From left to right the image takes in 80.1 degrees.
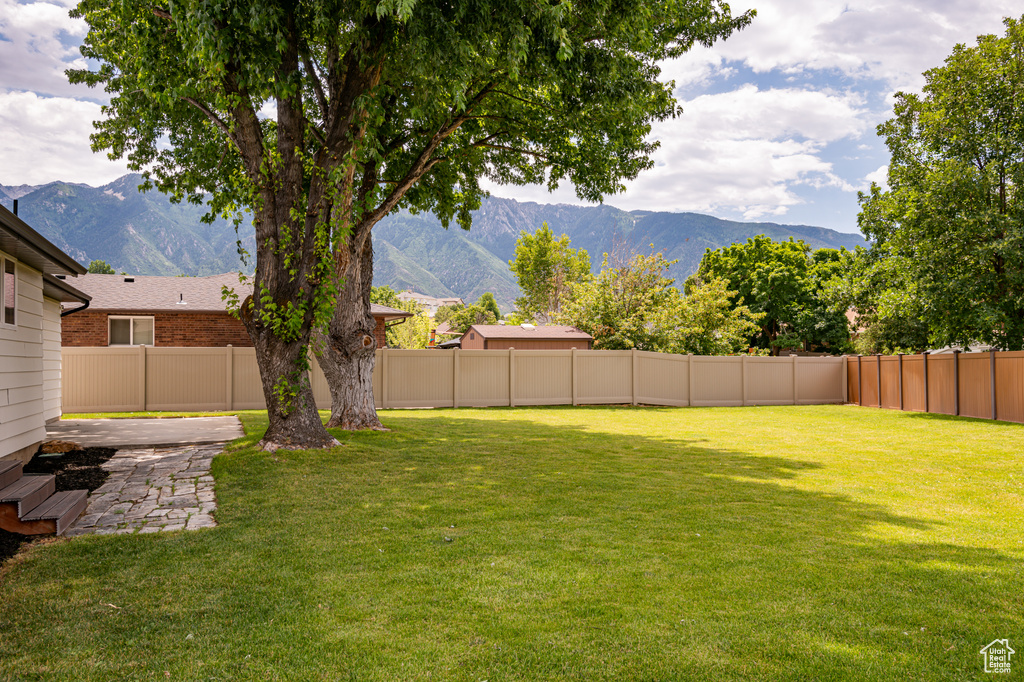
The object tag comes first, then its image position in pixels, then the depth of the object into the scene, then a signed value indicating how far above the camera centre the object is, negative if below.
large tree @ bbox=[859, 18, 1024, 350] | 16.36 +4.17
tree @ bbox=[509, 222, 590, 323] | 59.06 +7.97
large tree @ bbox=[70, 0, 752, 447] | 7.43 +3.84
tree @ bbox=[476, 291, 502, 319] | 101.70 +7.89
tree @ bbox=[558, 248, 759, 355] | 24.88 +1.52
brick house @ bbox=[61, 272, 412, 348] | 20.75 +1.14
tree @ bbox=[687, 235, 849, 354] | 40.75 +3.94
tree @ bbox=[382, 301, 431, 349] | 48.44 +1.60
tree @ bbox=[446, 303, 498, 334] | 76.36 +4.25
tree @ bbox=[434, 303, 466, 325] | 93.67 +5.84
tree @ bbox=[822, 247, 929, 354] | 18.94 +1.82
